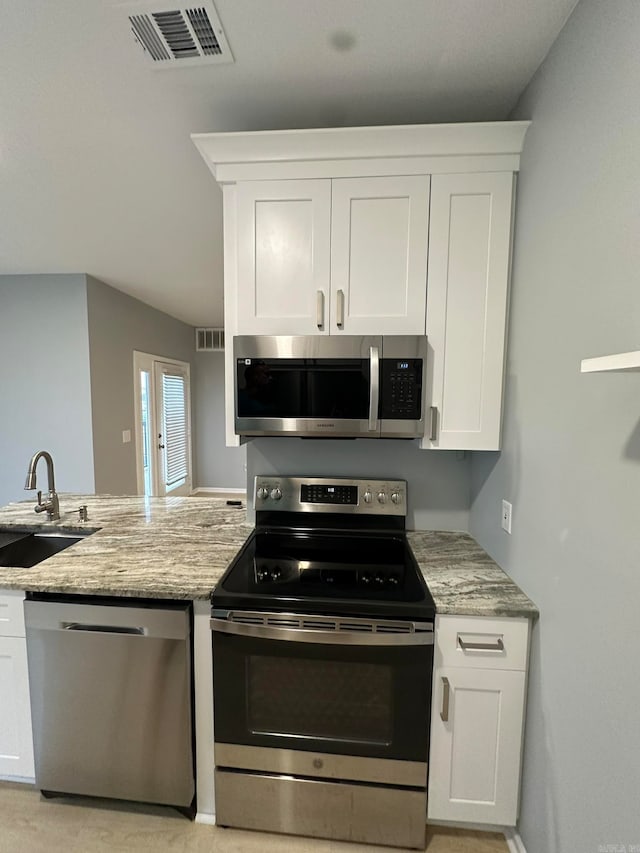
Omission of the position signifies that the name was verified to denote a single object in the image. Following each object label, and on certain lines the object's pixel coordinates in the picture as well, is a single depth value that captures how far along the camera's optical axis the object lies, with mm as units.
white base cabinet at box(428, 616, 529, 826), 1260
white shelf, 621
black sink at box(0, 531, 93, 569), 1903
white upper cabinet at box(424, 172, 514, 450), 1440
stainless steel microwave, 1477
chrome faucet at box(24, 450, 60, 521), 1926
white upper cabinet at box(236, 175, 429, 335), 1473
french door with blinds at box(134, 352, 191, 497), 4520
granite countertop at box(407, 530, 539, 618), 1247
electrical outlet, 1463
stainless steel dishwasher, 1333
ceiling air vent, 1086
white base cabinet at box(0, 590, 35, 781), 1401
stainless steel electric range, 1244
